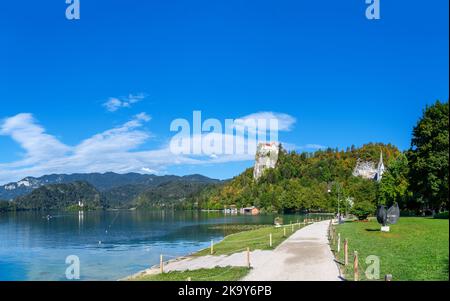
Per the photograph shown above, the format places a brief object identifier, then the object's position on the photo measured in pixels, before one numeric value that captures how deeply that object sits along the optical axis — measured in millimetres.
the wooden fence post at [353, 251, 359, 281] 20272
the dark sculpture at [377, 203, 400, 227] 53116
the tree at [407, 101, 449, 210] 70000
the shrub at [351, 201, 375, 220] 82000
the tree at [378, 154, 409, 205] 100438
